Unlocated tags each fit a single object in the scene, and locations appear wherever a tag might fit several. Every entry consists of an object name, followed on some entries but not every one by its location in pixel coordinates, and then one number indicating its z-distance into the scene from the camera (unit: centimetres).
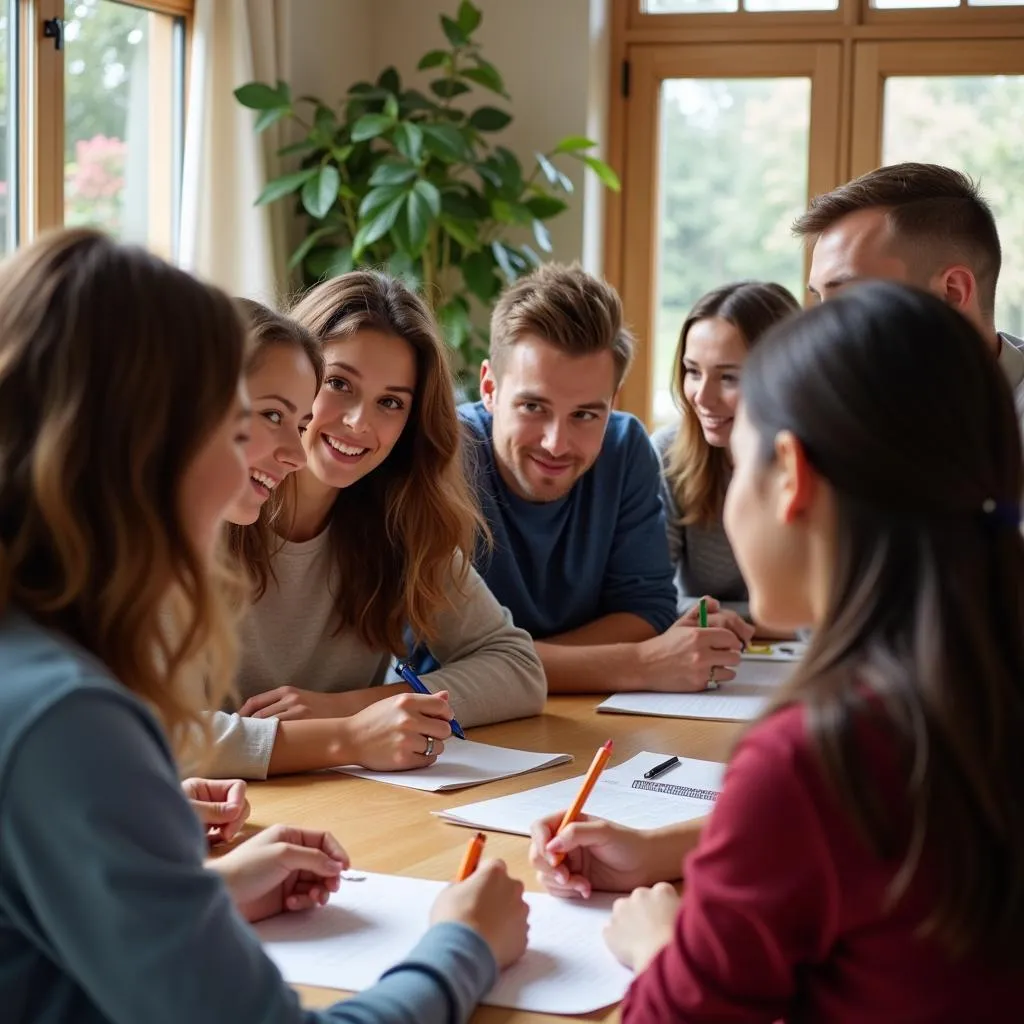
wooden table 141
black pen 173
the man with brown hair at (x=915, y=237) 213
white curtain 373
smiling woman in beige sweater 205
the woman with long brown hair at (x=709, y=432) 291
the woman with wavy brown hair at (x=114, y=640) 81
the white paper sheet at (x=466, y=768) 170
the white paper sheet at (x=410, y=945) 112
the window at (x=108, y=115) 333
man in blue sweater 247
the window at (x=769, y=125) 441
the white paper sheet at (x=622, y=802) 154
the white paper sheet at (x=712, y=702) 211
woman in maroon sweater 82
